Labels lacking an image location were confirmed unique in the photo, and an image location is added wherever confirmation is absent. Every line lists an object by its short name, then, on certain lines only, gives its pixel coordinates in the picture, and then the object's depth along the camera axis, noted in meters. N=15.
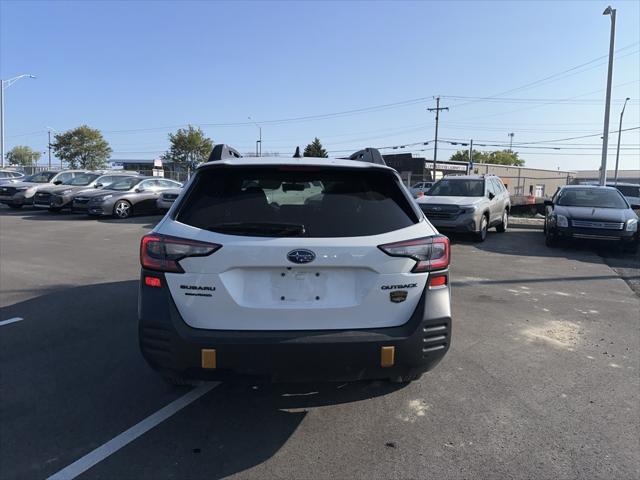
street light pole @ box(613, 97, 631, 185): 49.48
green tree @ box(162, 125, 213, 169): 64.06
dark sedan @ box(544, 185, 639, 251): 10.88
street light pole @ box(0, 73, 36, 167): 39.28
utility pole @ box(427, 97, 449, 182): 64.75
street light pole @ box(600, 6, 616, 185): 19.16
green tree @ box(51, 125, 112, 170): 66.62
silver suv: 12.11
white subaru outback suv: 2.81
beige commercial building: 67.50
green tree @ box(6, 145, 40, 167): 133.25
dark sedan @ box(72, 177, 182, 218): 17.33
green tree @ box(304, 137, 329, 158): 62.82
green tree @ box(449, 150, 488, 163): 106.62
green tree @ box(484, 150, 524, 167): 110.11
